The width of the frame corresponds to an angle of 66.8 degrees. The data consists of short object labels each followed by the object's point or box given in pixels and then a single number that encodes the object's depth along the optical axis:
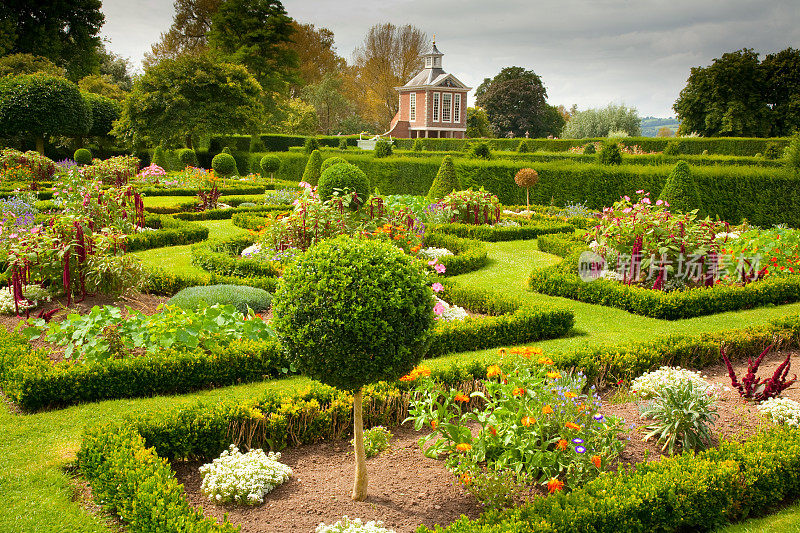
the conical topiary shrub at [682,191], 11.66
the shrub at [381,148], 22.78
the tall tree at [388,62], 62.75
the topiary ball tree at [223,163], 24.00
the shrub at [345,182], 11.47
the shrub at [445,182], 15.59
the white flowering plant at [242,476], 3.53
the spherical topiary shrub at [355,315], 3.24
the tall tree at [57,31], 36.09
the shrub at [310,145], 27.49
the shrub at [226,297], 6.95
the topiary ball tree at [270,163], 24.02
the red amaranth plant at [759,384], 4.77
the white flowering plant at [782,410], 4.42
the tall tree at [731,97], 41.84
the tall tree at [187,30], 51.81
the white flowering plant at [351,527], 3.07
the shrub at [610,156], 19.19
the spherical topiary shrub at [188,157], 27.48
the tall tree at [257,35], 40.66
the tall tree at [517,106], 65.69
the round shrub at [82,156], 27.43
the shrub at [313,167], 21.47
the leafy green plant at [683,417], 4.07
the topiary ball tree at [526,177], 15.94
